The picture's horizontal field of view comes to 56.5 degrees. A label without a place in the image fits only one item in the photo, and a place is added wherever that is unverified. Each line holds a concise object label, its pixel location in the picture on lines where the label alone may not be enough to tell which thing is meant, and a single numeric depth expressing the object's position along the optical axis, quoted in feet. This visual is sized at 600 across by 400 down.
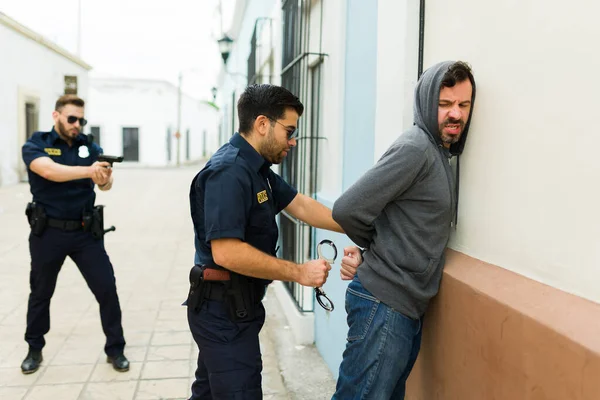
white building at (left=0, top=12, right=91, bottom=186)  56.49
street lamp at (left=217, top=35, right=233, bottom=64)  40.57
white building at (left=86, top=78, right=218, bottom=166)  118.62
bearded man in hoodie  6.17
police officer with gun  12.26
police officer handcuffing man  6.79
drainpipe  7.98
